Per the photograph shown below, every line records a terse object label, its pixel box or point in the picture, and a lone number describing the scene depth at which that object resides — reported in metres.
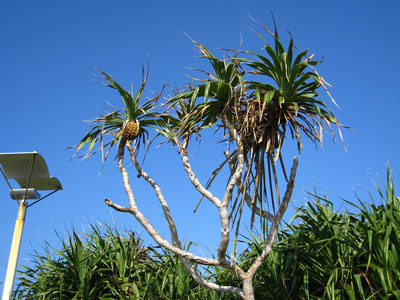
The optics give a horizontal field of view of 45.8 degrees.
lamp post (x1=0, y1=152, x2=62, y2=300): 5.29
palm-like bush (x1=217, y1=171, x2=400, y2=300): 5.41
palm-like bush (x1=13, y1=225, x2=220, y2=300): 7.13
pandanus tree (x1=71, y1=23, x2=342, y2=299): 5.57
